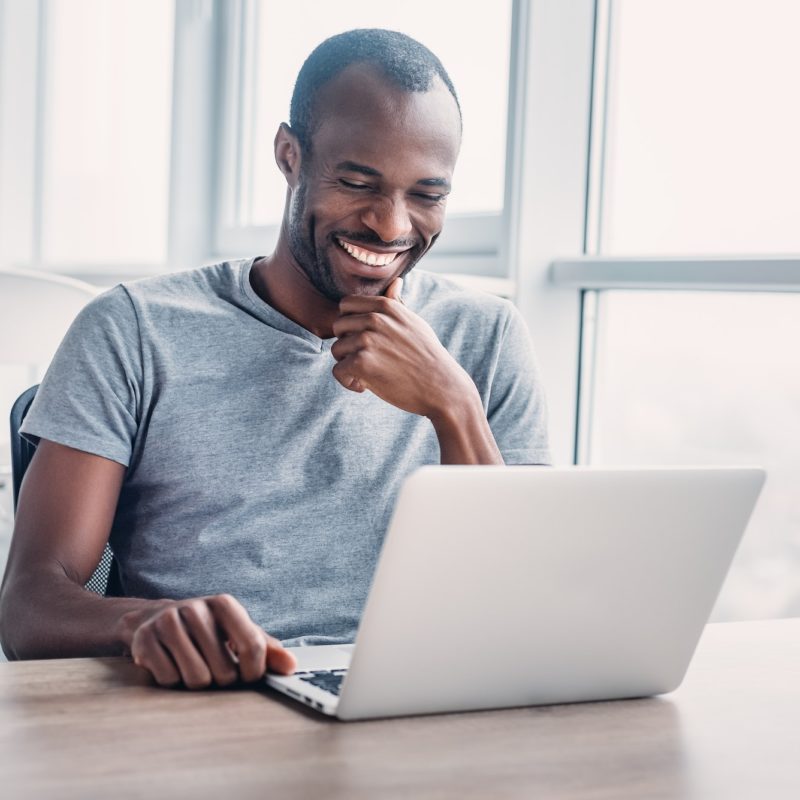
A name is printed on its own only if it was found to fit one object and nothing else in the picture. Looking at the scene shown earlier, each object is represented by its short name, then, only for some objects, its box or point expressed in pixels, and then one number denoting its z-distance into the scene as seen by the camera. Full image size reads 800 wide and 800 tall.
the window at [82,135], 3.16
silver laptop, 1.16
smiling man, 1.50
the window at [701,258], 1.91
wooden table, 1.10
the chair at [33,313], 2.05
